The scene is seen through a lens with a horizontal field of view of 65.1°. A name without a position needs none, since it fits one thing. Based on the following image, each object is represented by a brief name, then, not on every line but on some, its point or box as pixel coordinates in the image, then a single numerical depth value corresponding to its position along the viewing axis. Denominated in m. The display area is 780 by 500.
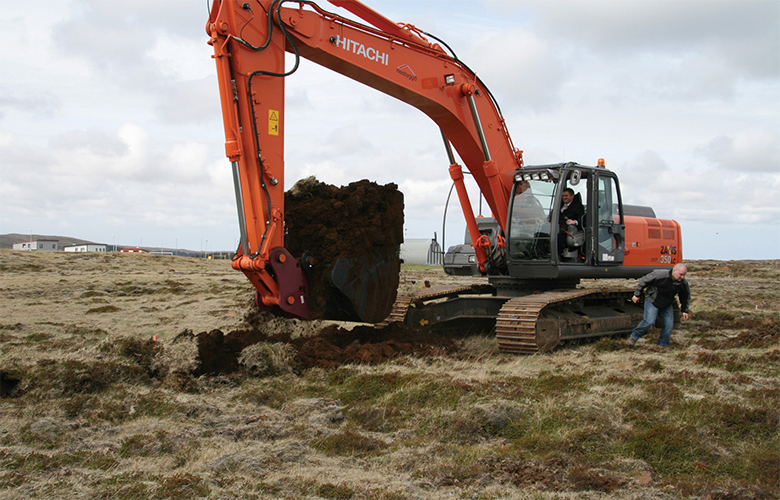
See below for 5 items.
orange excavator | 6.71
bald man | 8.89
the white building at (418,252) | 40.25
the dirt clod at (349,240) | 7.08
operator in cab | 9.29
